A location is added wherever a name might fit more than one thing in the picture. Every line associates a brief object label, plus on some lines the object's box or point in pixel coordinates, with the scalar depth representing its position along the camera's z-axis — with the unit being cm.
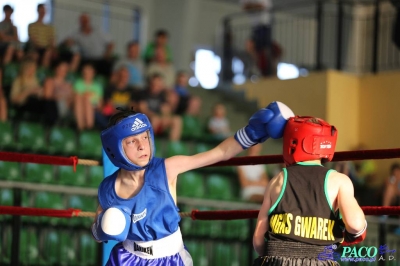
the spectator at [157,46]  1383
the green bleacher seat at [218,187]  1142
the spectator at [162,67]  1360
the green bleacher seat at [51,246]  893
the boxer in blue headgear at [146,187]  457
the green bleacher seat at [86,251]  913
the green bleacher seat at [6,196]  898
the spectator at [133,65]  1307
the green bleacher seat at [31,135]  1075
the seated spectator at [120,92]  1207
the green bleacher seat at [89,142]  1107
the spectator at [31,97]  1105
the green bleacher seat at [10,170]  985
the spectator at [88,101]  1119
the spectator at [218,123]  1290
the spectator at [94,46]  1313
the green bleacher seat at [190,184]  1103
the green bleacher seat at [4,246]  816
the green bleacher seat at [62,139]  1093
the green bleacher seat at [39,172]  1010
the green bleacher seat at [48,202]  917
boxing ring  463
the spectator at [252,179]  1118
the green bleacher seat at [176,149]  1160
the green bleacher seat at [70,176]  1033
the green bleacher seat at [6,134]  1050
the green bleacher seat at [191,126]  1282
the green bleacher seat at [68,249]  900
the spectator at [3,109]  1058
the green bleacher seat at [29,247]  870
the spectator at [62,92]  1134
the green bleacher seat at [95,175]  1048
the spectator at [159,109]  1193
